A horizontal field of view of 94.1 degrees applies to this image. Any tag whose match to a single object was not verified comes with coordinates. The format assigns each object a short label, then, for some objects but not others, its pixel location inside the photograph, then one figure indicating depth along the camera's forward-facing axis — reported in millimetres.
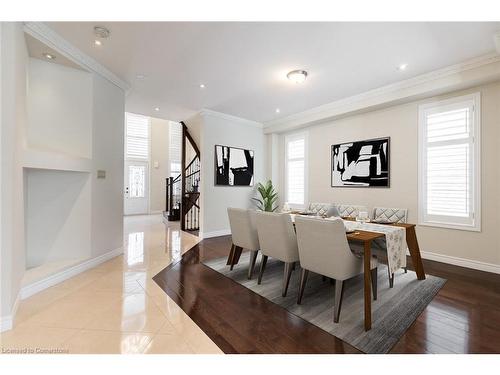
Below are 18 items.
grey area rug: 1845
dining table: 1946
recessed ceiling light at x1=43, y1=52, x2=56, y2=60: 2811
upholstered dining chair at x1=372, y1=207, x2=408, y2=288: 3697
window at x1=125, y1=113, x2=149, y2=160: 8539
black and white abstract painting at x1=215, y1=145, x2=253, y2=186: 5543
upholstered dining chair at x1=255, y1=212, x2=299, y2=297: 2537
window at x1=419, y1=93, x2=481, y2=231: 3365
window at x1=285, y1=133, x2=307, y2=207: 5816
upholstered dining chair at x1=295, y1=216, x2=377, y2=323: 2039
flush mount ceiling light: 3414
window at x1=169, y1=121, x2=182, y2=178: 9492
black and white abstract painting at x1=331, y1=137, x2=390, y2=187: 4316
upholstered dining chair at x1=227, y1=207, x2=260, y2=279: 2996
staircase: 6258
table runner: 2320
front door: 8602
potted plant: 6090
